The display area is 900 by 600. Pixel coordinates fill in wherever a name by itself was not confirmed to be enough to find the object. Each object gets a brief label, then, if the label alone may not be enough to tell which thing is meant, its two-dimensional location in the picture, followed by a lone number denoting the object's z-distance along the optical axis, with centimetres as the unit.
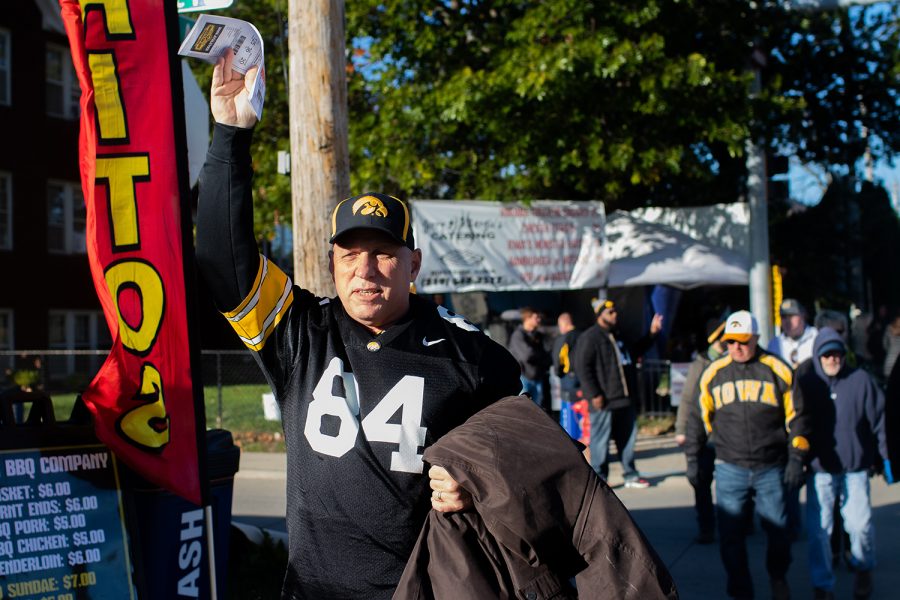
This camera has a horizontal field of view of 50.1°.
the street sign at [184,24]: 744
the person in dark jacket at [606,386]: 995
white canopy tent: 1317
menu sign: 399
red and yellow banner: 379
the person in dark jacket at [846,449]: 642
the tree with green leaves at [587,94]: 1216
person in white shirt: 971
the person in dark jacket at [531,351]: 1202
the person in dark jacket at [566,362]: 1128
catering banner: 1182
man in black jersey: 267
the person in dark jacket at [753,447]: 616
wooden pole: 571
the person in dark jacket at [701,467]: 746
